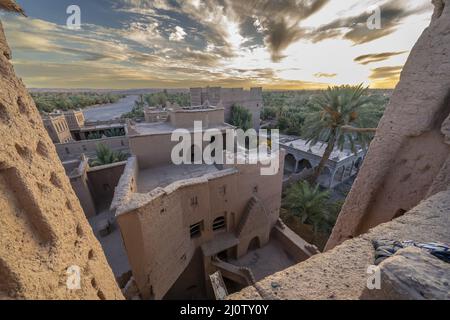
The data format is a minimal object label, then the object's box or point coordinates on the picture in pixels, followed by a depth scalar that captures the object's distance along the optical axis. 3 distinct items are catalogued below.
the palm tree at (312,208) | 12.74
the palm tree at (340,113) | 12.30
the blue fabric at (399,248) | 1.92
